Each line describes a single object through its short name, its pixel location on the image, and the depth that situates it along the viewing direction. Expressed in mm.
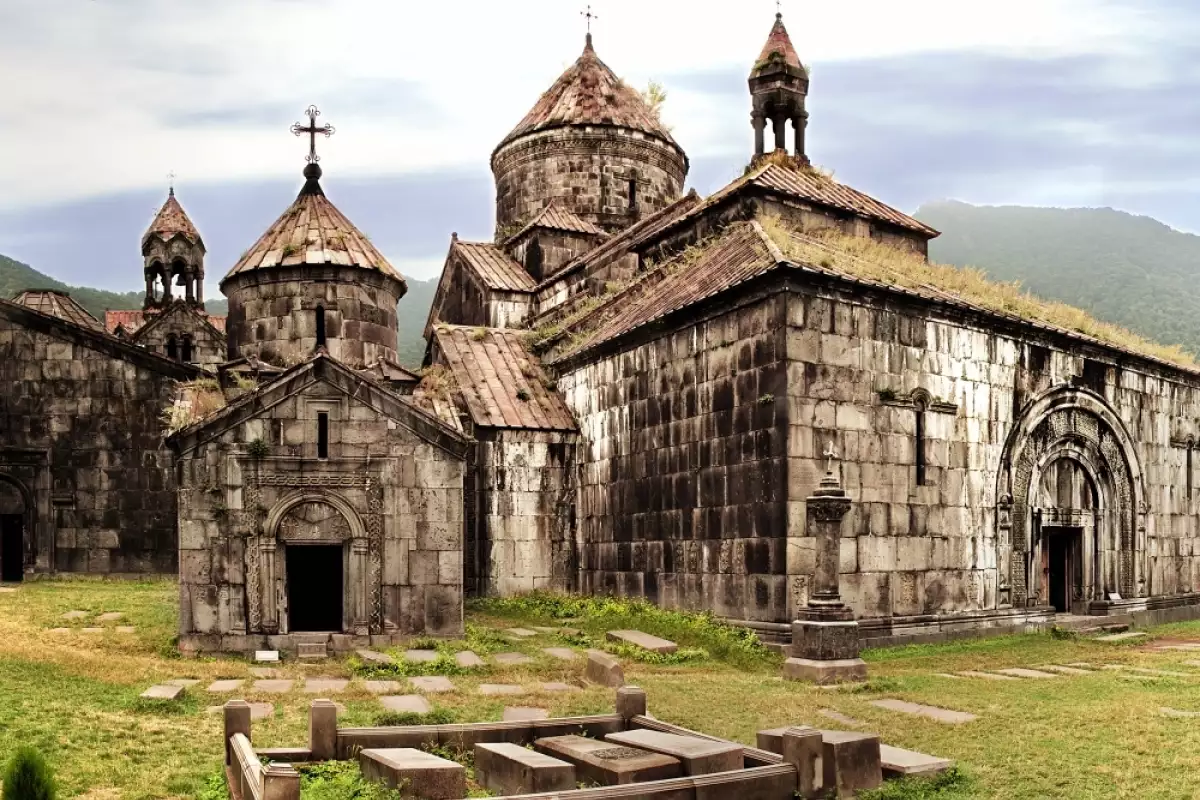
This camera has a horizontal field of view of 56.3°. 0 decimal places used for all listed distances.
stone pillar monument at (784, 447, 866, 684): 11398
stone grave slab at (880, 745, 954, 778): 6781
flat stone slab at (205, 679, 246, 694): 10258
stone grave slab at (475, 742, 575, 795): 6184
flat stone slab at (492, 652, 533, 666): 12195
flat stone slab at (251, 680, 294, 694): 10359
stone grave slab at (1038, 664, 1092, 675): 11688
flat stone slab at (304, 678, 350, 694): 10328
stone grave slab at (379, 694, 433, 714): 9234
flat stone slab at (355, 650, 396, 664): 11789
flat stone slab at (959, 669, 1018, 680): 11367
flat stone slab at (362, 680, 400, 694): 10359
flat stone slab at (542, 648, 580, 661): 12625
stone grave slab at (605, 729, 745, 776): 6346
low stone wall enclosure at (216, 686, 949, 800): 6074
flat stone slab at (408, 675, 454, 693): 10547
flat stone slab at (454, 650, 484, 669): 11836
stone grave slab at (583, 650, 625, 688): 10711
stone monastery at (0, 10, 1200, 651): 13211
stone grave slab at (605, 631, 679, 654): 13078
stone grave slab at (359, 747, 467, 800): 6168
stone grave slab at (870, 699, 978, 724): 8914
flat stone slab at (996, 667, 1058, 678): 11555
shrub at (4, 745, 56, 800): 4844
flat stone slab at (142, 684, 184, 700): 9414
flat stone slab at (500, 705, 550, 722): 8802
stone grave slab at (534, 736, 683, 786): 6195
